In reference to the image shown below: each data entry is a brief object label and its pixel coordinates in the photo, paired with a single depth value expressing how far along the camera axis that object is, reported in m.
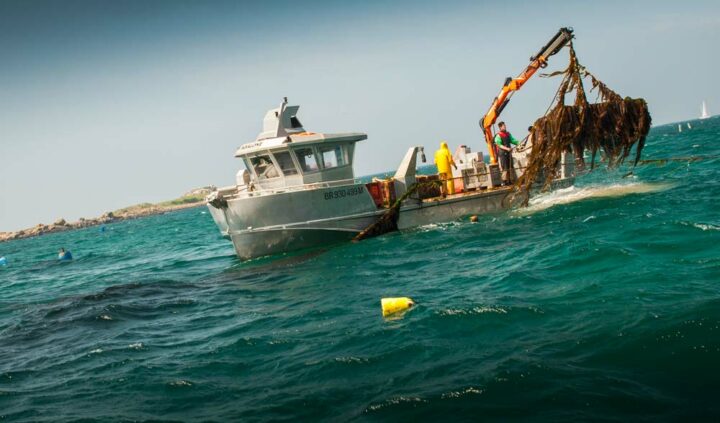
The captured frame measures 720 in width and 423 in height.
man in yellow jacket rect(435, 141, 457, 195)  20.34
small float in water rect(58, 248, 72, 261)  35.25
